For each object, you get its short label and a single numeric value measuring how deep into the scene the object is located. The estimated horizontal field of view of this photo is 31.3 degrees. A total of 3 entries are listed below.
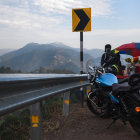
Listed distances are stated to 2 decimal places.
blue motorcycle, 4.09
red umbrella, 14.61
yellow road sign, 8.08
